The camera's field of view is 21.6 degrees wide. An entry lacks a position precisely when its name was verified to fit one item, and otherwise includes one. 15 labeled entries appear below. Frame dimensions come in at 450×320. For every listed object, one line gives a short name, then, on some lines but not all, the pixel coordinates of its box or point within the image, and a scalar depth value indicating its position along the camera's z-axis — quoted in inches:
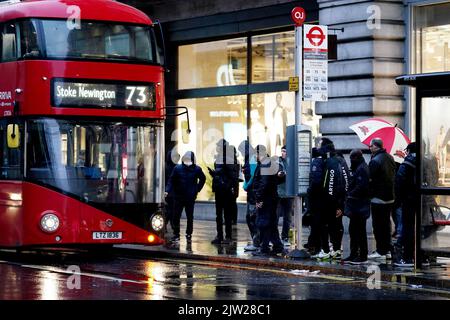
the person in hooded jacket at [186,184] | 887.1
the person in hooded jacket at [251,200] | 797.2
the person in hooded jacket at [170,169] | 954.7
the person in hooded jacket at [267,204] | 756.6
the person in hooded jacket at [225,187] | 871.1
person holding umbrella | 700.7
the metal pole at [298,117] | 724.0
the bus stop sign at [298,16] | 727.1
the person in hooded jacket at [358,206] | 693.3
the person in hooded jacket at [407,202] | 677.7
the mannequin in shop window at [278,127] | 1064.8
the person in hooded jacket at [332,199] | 717.9
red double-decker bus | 708.7
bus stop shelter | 639.1
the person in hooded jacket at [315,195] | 721.0
